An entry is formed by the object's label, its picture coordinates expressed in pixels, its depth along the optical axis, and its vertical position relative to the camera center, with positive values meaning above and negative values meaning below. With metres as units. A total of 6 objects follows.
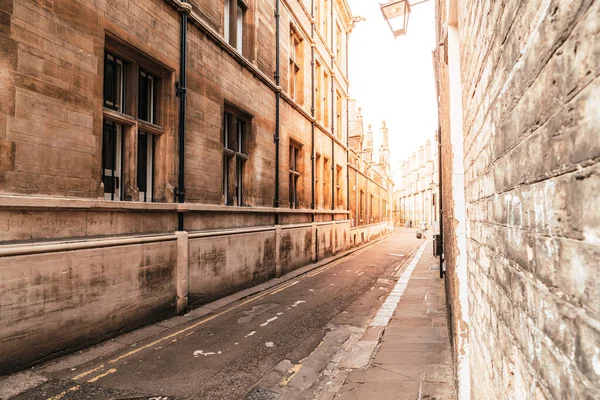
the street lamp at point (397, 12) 6.73 +3.84
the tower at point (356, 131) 32.84 +7.91
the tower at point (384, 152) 54.69 +10.07
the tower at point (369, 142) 42.12 +9.35
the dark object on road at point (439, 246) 12.51 -1.13
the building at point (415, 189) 57.69 +4.71
